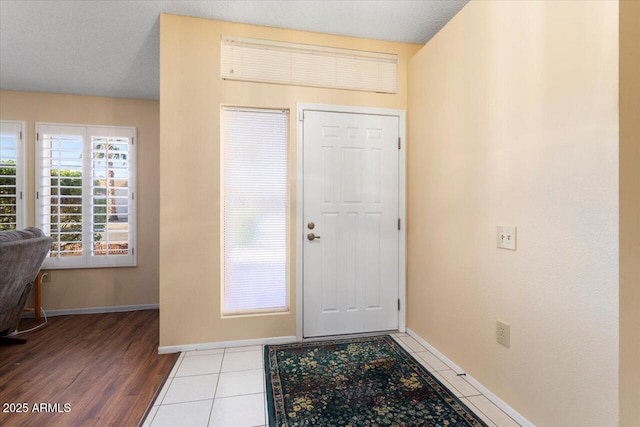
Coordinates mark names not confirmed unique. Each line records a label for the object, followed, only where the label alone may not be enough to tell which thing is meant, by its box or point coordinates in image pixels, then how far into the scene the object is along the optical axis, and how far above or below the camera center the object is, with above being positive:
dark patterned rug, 1.68 -1.09
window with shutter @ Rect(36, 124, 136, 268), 3.50 +0.24
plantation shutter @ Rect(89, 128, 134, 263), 3.60 +0.24
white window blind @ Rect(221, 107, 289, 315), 2.60 +0.04
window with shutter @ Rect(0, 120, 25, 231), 3.44 +0.45
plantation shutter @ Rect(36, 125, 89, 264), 3.50 +0.32
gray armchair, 2.38 -0.44
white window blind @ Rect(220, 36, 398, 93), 2.54 +1.27
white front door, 2.67 -0.08
